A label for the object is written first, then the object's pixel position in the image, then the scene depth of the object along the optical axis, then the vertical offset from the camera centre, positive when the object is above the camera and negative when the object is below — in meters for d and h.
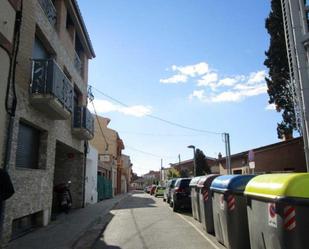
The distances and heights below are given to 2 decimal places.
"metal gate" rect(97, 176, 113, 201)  32.06 +1.21
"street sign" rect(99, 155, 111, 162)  40.36 +4.65
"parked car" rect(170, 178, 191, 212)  18.95 +0.12
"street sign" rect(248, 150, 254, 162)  16.84 +1.83
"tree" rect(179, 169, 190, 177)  57.93 +4.11
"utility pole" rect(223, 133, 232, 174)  25.76 +3.77
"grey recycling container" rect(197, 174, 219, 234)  11.12 -0.13
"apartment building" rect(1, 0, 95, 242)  10.52 +3.11
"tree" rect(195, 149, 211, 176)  49.74 +4.66
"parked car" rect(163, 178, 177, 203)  24.75 +0.86
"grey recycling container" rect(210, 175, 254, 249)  7.89 -0.32
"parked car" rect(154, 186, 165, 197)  42.47 +1.00
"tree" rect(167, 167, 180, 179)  64.31 +4.58
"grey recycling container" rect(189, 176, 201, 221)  13.63 +0.00
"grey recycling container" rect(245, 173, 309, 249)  5.00 -0.21
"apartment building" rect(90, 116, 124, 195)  46.40 +7.70
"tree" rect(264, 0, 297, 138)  22.30 +7.48
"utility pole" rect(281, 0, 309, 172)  10.47 +4.05
